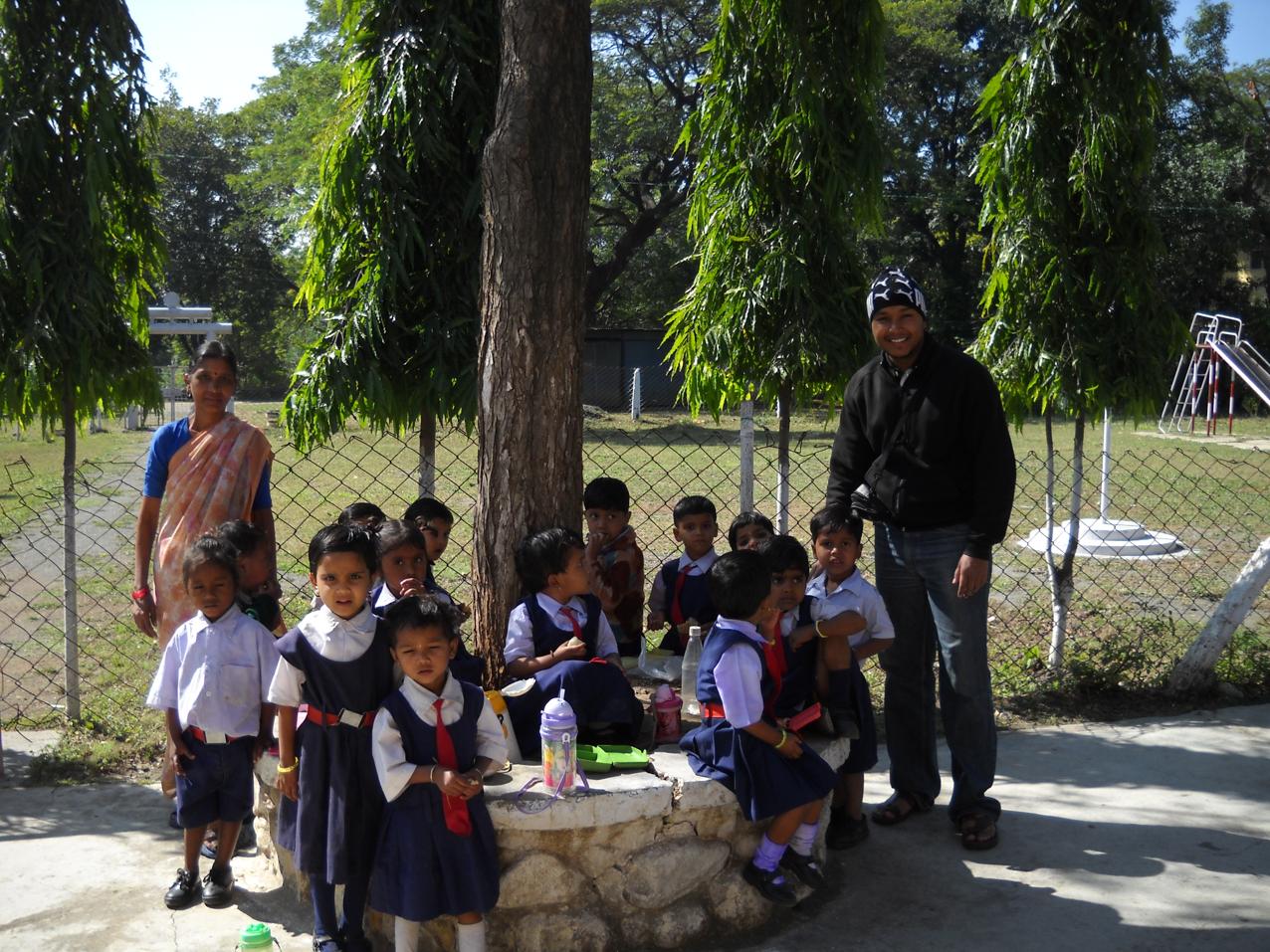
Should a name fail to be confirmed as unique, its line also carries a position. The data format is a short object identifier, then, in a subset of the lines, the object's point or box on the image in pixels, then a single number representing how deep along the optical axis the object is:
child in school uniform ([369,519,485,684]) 3.76
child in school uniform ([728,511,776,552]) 4.34
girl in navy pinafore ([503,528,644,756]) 3.69
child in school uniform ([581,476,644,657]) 4.64
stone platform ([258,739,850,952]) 3.31
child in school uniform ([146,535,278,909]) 3.57
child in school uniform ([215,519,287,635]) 3.85
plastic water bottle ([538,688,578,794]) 3.32
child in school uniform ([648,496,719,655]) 4.54
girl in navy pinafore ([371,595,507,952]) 3.12
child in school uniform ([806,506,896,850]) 3.96
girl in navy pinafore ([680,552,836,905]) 3.43
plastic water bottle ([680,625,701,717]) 4.14
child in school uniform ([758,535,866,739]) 3.72
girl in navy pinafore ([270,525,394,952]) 3.27
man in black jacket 3.88
